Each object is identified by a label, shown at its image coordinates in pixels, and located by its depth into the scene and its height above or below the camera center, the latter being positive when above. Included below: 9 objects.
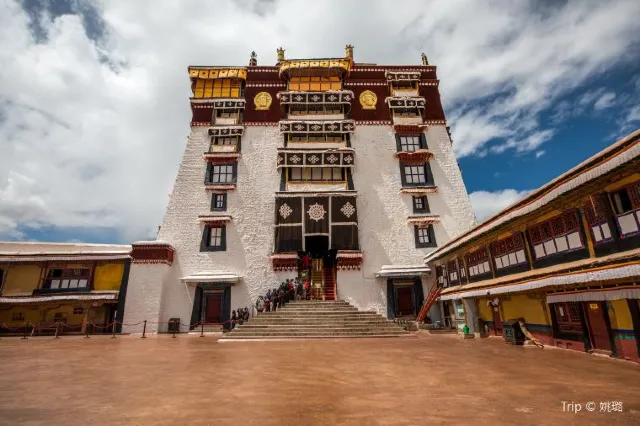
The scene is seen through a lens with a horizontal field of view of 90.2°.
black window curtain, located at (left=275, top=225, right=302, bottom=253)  21.67 +4.73
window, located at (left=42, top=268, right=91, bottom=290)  20.28 +2.31
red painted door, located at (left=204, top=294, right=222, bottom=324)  20.42 +0.22
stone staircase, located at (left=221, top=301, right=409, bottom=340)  14.54 -0.68
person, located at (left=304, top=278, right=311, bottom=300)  19.90 +1.21
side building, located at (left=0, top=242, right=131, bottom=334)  19.38 +1.63
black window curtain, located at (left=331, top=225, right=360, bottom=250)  21.75 +4.75
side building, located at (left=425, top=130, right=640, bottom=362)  7.95 +1.41
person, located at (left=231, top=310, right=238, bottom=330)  19.85 -0.37
